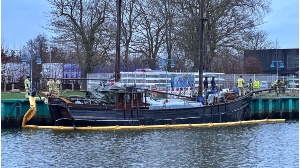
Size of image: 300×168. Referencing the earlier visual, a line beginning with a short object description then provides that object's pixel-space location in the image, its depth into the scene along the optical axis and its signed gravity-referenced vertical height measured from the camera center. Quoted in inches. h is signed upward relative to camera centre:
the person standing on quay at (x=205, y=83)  1700.5 -25.7
